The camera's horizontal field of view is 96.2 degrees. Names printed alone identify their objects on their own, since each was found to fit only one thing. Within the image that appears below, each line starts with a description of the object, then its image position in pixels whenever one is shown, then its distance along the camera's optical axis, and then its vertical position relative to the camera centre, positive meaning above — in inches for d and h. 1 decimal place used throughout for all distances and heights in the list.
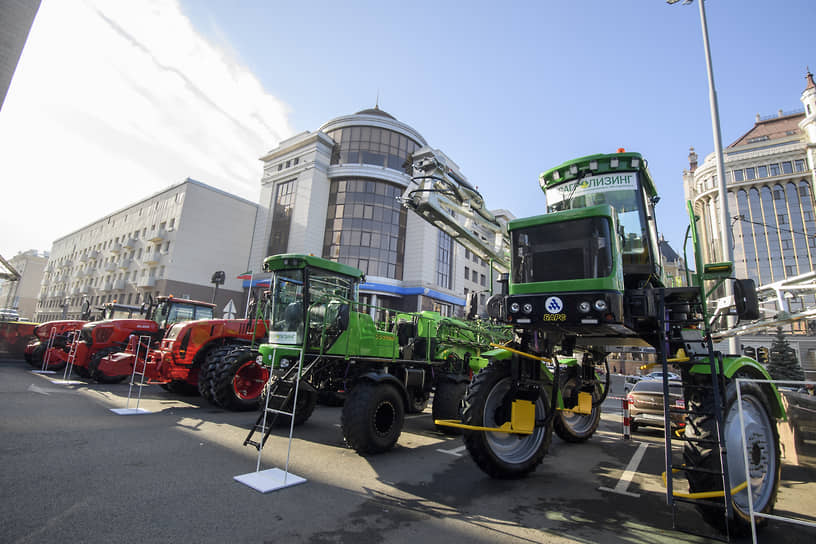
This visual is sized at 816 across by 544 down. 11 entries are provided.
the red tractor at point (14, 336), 646.5 -14.5
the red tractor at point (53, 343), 545.8 -19.4
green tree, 947.3 +34.9
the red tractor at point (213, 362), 326.0 -21.4
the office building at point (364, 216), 1309.1 +482.8
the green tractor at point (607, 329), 146.1 +16.8
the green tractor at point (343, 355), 229.0 -5.4
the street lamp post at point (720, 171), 392.2 +224.0
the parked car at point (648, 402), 325.7 -30.7
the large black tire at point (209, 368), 335.0 -25.9
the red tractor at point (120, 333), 450.9 +1.7
